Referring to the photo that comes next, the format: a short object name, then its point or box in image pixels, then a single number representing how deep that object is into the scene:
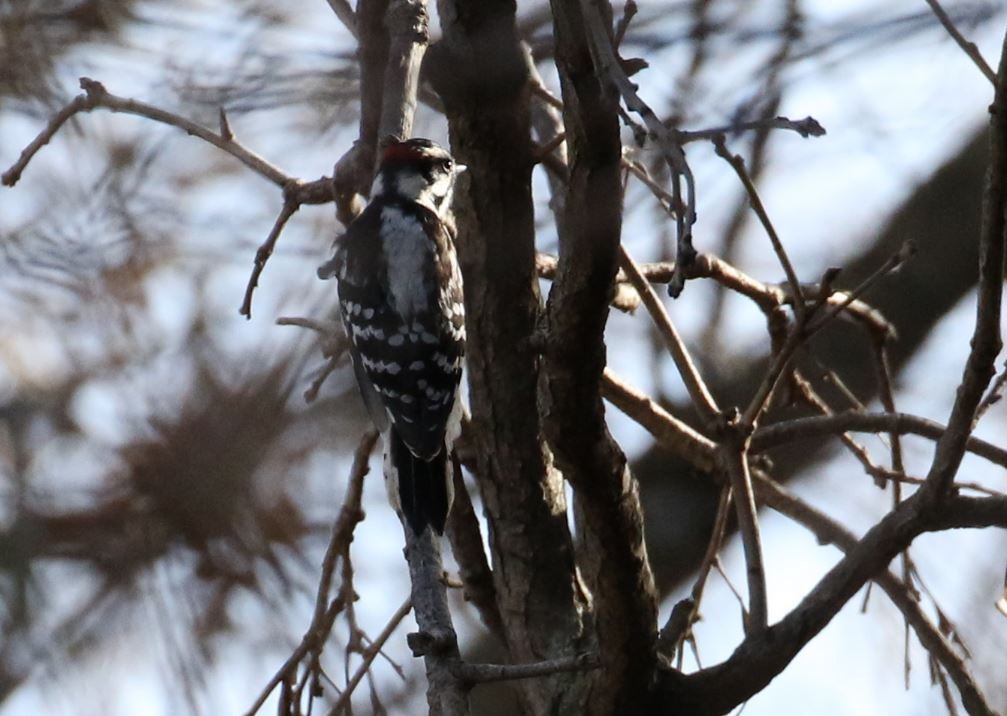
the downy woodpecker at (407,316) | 7.36
